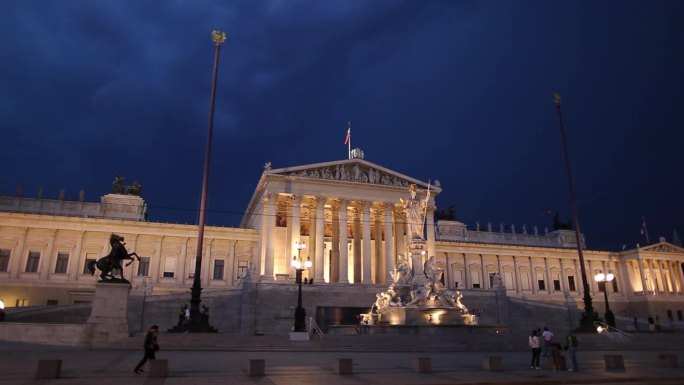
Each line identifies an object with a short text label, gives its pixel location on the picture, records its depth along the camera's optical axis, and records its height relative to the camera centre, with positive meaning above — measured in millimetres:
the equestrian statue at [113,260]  22969 +2444
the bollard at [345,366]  14023 -1555
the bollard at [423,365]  14477 -1572
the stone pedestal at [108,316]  21484 -194
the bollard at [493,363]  15188 -1611
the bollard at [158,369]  12805 -1502
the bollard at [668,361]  16353 -1697
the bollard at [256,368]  13195 -1522
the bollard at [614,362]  16062 -1656
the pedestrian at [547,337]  17662 -910
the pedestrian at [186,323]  25398 -595
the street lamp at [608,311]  31206 +90
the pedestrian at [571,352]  15828 -1300
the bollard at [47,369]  11953 -1411
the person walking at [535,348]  16533 -1216
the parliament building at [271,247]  46906 +7464
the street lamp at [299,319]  27453 -401
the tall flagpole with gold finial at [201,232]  25469 +4461
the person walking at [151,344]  14141 -964
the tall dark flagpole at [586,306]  33156 +438
